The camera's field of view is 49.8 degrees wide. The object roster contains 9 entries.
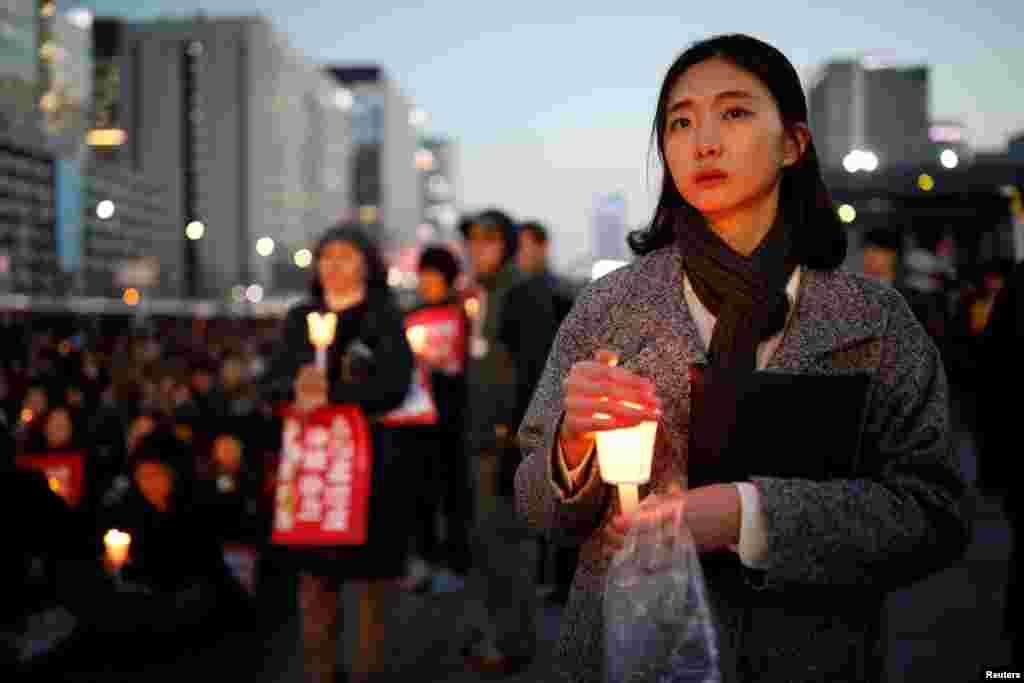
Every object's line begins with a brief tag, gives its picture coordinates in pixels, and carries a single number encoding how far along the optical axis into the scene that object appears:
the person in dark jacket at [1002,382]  3.72
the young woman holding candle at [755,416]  1.75
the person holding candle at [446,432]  7.56
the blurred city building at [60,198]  63.72
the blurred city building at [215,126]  159.75
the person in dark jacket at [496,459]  5.59
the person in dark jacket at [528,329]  5.95
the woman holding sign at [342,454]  4.87
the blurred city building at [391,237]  180.80
